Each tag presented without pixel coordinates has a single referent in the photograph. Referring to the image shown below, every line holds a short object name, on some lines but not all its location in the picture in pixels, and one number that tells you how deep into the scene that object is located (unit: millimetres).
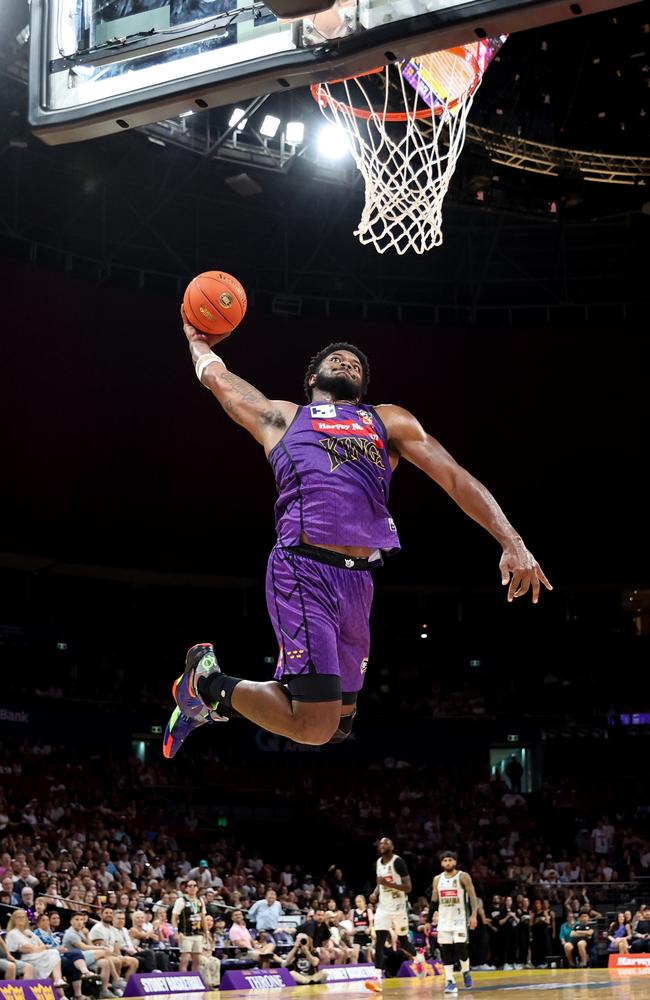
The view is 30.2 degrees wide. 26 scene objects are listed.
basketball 6211
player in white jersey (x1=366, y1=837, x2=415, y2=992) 15047
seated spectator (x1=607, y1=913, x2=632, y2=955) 21641
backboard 5648
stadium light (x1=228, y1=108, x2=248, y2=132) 21730
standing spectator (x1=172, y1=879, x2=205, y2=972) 15875
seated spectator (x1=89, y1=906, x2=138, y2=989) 14594
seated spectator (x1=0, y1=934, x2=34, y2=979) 12453
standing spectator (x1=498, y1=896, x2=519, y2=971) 22578
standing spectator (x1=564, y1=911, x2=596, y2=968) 22375
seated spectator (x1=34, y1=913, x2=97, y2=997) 13555
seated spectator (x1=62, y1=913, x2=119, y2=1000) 14055
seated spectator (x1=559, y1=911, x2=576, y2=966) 22438
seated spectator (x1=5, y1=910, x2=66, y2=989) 13086
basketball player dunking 5367
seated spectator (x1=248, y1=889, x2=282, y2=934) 18438
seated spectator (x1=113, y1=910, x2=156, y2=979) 15078
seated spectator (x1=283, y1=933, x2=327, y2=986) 17500
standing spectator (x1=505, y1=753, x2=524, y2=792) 33094
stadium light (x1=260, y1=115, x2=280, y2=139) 22562
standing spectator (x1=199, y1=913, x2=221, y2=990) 15841
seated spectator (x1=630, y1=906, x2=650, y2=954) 21450
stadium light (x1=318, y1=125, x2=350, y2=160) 22891
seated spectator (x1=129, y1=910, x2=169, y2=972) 15516
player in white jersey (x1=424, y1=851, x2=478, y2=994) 14867
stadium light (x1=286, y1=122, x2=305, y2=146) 22531
